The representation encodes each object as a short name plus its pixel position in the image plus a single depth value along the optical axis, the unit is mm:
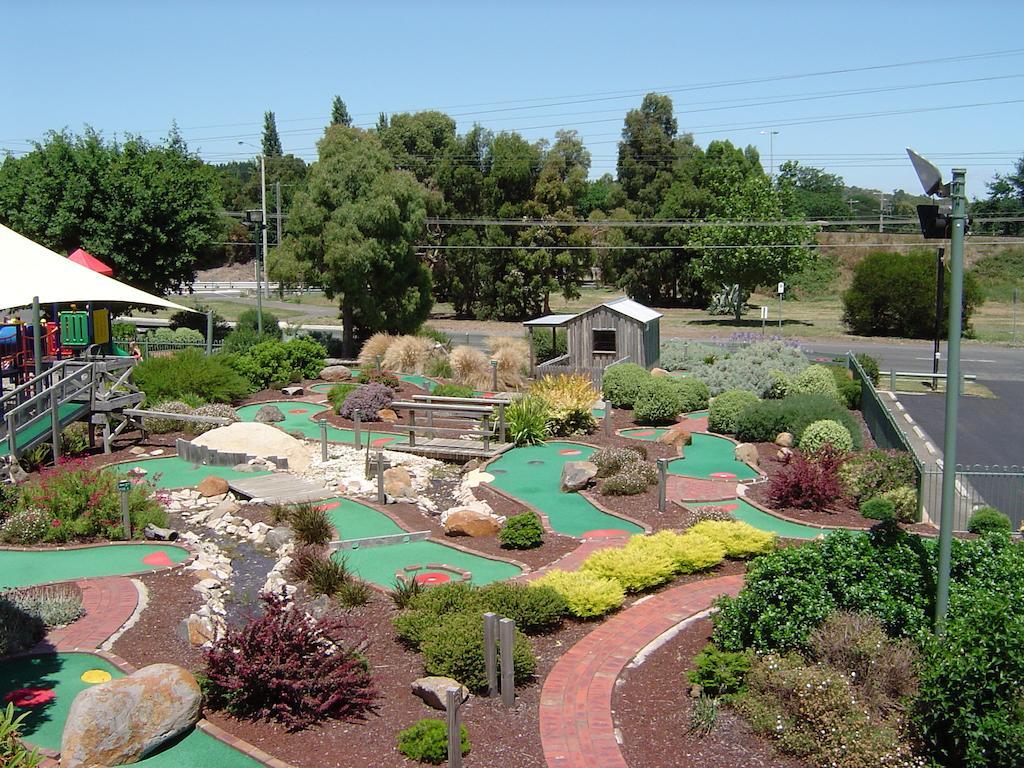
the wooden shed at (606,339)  29359
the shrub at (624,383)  25438
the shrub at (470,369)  29709
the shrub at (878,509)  14852
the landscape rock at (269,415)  24344
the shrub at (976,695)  7211
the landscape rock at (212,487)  17062
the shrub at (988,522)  14391
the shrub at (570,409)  22234
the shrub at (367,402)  24500
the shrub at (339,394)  25361
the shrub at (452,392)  25672
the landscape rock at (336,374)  30203
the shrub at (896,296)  49625
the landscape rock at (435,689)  8641
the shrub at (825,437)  19141
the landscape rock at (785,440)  20969
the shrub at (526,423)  21469
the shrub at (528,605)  10398
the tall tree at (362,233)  35750
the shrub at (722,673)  8742
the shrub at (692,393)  25688
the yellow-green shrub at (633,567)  11766
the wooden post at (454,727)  7246
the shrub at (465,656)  9070
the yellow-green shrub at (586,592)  10875
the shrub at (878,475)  16234
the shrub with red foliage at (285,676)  8445
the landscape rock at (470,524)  14789
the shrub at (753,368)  26594
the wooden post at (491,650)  8633
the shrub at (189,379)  24156
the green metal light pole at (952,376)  8148
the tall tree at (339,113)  86188
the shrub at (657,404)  23594
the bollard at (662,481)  15608
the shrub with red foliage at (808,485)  16109
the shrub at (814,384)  25688
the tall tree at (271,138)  107688
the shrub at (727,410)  22797
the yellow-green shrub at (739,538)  13156
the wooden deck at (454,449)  20625
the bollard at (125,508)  14125
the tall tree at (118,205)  39156
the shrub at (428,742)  7738
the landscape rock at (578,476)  17406
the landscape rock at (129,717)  7660
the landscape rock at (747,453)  19741
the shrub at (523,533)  13883
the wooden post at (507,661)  8578
